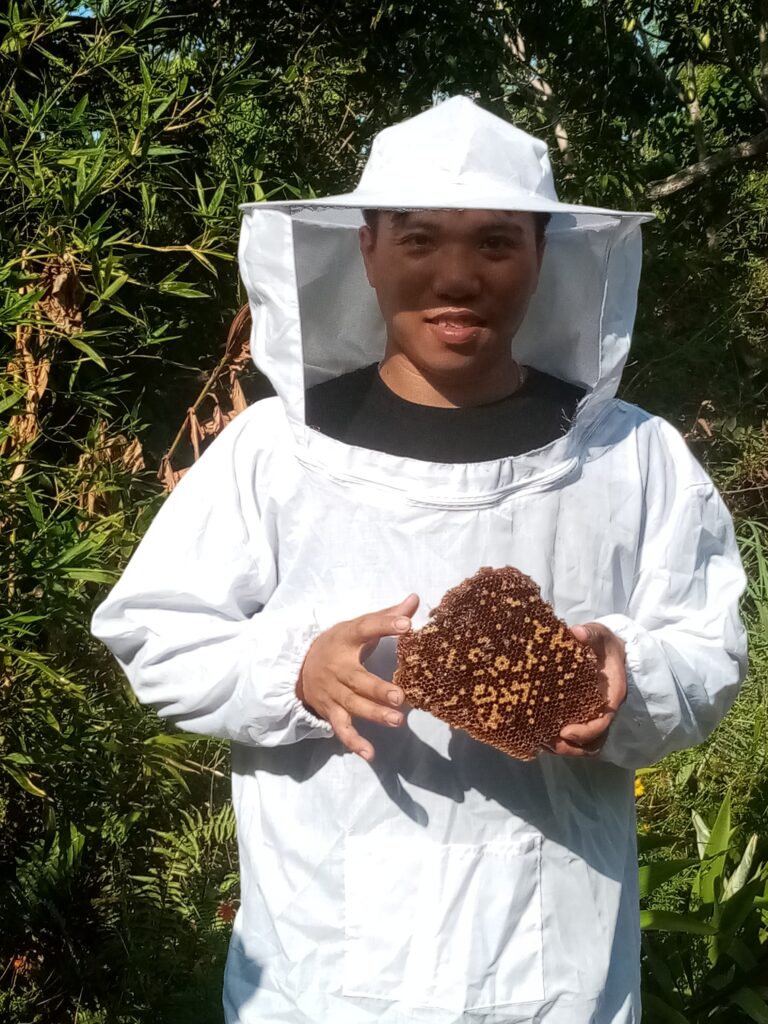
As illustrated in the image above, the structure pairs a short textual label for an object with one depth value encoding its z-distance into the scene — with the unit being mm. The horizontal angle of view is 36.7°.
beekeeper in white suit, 1551
